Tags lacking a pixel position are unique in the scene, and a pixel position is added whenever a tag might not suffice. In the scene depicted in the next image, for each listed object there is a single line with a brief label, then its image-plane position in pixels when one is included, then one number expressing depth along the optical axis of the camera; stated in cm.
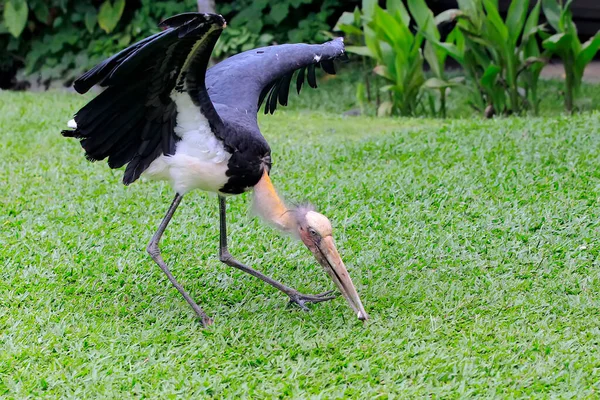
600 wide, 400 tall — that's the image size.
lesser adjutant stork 668
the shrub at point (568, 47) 1387
